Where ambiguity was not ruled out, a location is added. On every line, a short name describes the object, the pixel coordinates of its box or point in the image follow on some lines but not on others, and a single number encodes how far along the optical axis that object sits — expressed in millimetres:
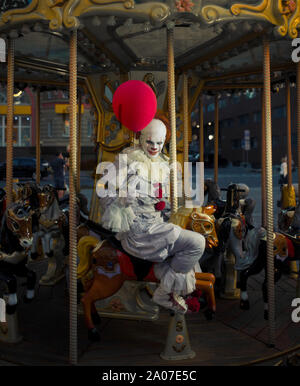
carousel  3145
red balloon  3176
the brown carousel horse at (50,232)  5047
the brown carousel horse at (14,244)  3426
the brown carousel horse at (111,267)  3195
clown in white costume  3055
